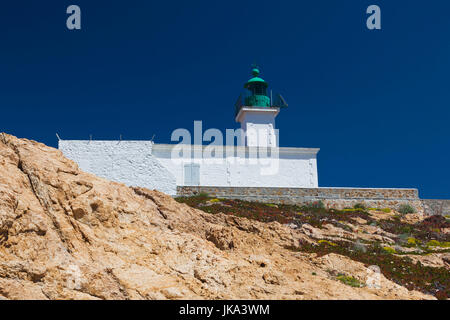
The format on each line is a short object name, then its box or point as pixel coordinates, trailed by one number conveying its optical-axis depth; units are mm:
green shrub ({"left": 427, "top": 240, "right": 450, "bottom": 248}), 18445
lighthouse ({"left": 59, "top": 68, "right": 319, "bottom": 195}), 28984
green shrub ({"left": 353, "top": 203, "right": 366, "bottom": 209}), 28331
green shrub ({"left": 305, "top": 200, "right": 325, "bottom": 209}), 27703
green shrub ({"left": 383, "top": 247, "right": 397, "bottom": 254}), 16000
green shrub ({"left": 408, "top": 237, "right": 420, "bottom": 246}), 18286
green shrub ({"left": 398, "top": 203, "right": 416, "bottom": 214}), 28000
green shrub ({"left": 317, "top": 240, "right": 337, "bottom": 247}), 15730
